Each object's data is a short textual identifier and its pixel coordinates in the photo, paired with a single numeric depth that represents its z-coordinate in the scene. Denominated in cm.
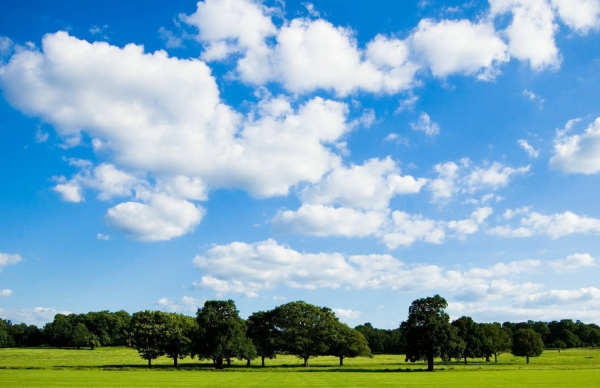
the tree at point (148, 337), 9556
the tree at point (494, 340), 11669
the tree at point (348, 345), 10581
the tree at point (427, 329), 8300
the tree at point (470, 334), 11125
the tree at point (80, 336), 16925
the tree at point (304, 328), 9950
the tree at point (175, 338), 9500
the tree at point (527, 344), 10919
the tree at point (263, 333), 10162
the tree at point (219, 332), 8831
